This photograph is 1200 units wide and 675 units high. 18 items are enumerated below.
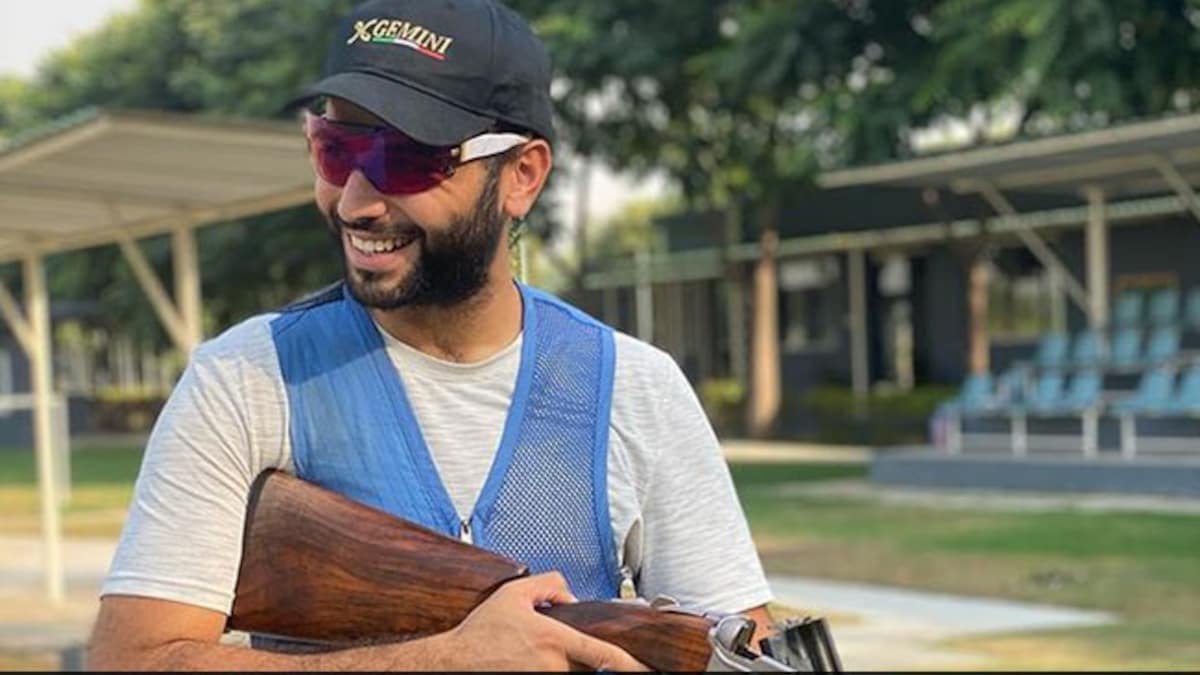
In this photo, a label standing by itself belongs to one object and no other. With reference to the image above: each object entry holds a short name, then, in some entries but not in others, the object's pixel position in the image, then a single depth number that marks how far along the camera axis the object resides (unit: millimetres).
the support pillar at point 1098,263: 20797
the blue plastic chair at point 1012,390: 19703
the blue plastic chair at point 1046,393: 19031
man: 1779
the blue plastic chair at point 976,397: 19969
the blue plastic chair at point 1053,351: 20281
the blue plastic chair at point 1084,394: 18531
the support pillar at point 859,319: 32906
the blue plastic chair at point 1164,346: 18844
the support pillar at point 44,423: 11828
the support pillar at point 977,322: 26859
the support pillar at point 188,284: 9641
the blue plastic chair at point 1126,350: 19050
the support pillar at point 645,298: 36656
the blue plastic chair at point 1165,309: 20953
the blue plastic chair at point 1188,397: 17391
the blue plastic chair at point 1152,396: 17844
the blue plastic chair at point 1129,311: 21062
